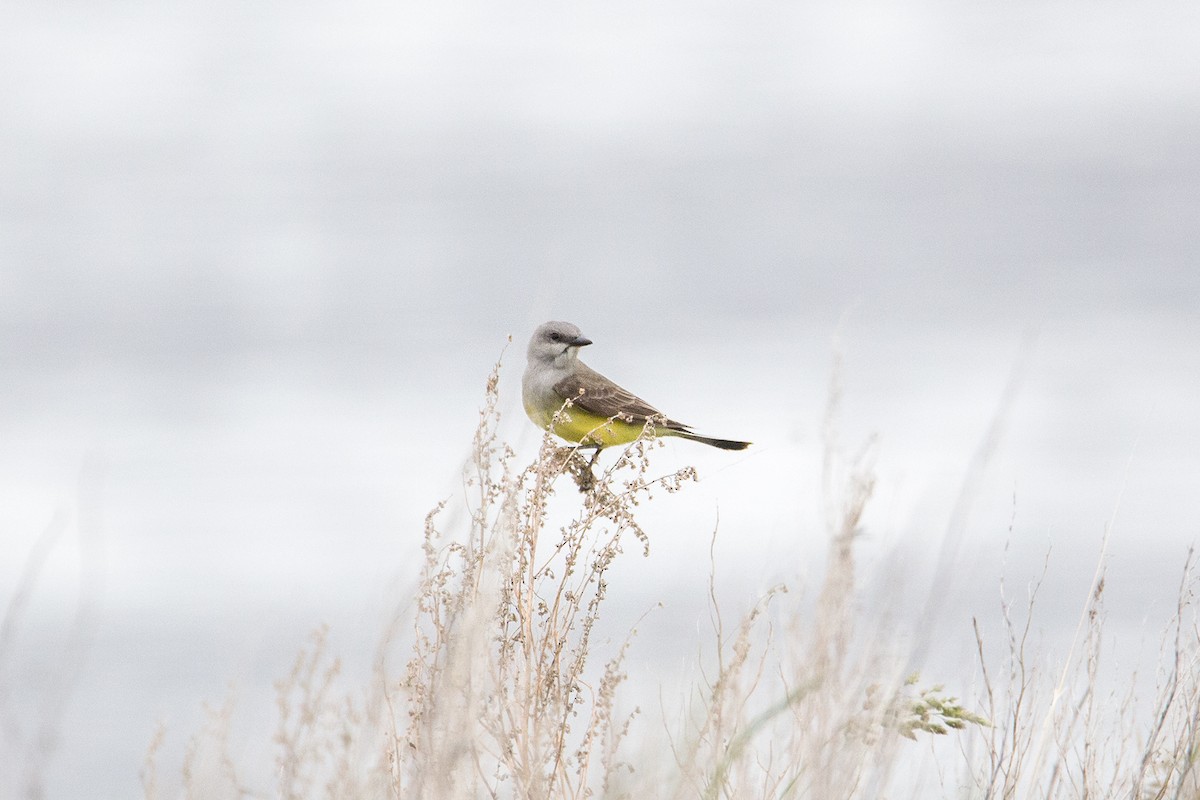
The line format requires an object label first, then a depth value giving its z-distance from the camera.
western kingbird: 12.64
